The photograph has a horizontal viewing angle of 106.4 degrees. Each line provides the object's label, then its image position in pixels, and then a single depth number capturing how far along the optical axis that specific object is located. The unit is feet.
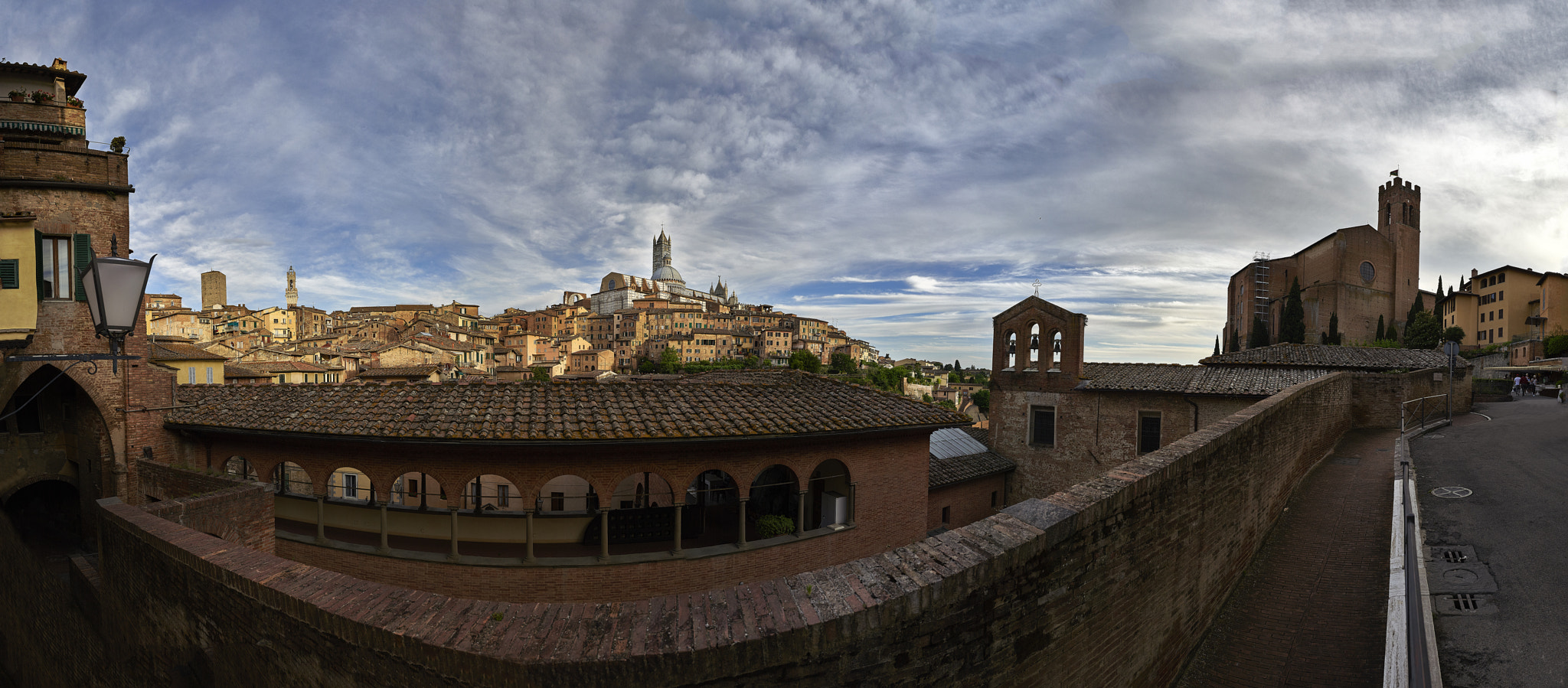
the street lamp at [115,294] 17.95
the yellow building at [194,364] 99.71
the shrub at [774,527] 32.32
